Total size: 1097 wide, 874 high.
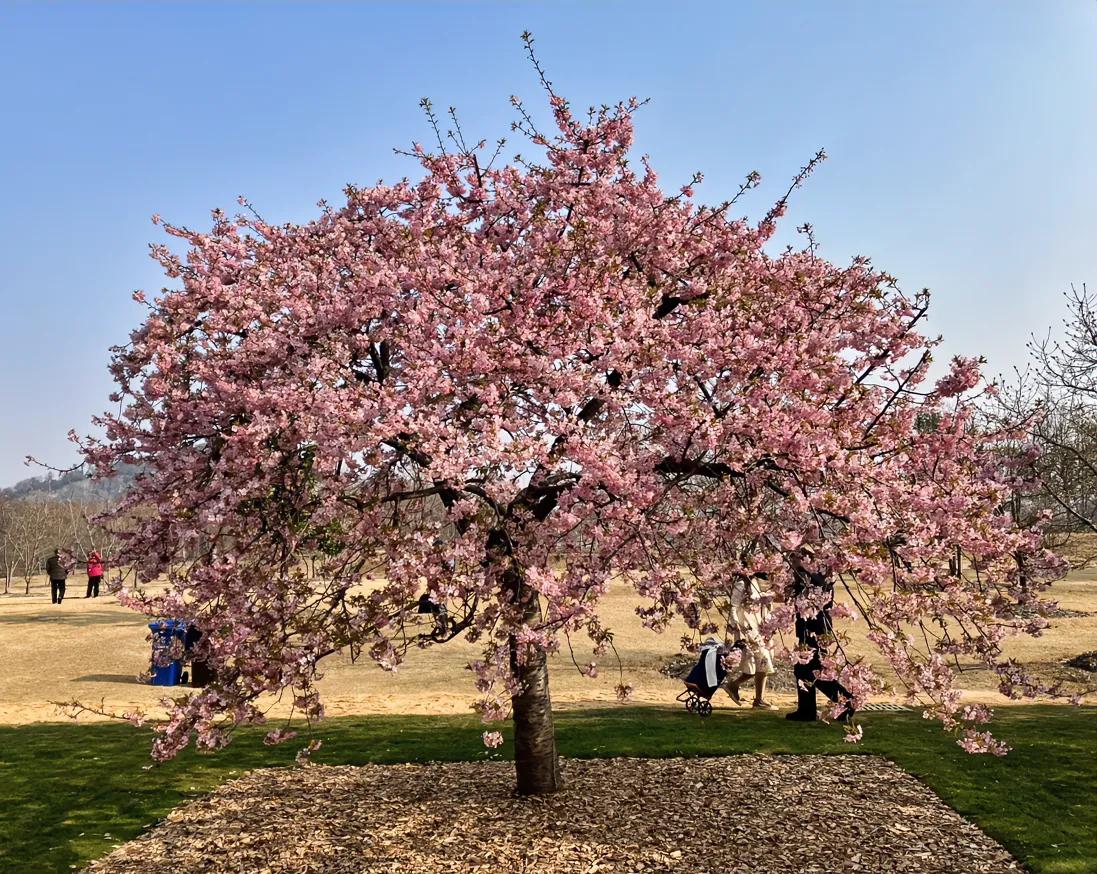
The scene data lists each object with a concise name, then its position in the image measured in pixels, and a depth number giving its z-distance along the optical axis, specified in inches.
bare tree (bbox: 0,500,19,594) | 2385.2
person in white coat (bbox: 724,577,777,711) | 544.4
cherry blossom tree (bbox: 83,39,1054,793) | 255.1
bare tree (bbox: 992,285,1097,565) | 566.6
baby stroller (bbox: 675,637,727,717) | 536.1
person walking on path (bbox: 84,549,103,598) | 1269.7
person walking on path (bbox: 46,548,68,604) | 1327.3
